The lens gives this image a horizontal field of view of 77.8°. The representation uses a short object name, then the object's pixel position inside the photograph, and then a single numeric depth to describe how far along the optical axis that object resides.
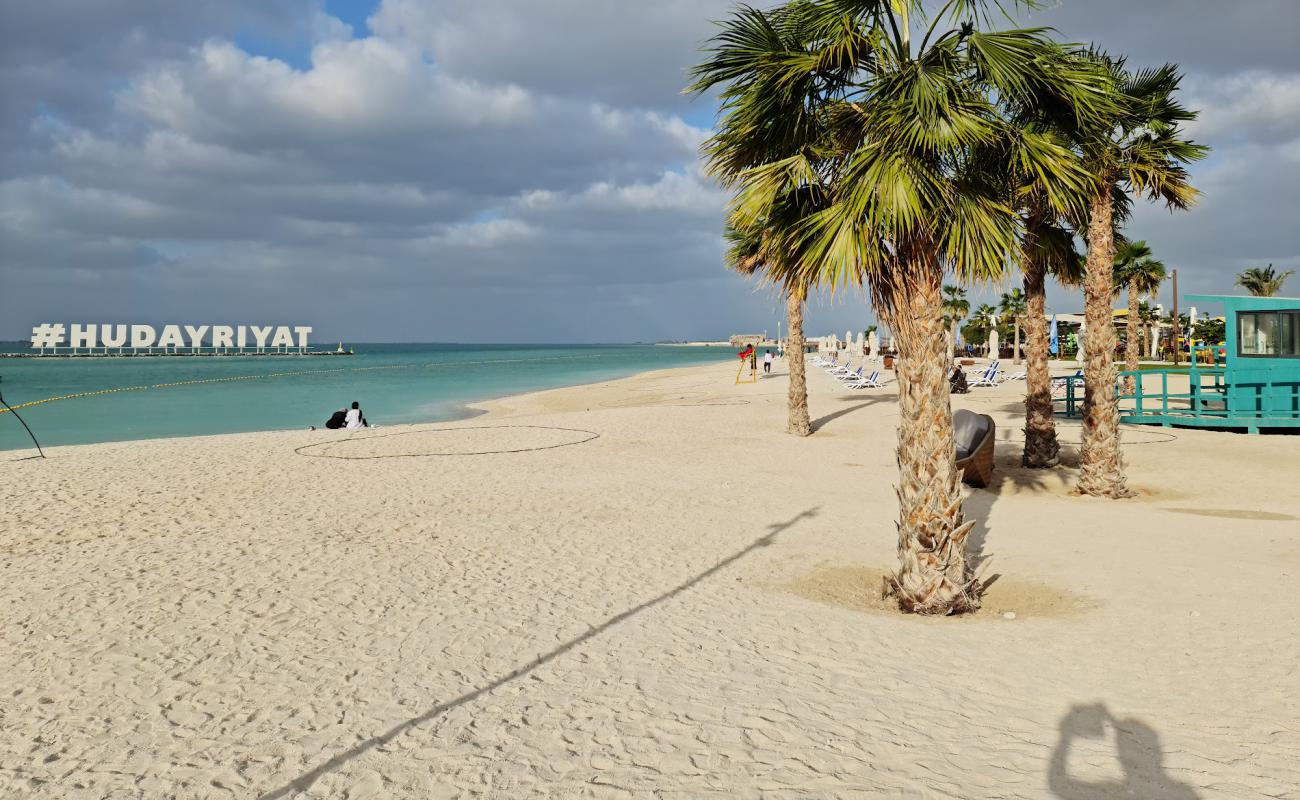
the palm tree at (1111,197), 10.60
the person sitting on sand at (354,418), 20.23
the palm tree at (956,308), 55.84
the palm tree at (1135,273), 33.59
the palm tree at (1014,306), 52.81
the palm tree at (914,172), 5.75
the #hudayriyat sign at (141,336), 100.88
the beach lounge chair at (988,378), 28.58
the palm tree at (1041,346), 11.94
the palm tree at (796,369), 16.78
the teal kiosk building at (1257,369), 15.85
